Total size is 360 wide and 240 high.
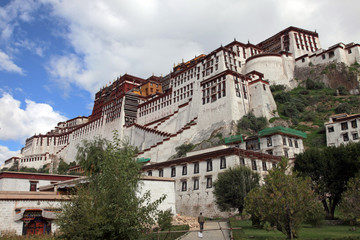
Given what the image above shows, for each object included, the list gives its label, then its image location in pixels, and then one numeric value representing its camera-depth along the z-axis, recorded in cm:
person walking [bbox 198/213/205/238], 1896
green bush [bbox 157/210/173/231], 1968
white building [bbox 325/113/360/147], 4416
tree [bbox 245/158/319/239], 1591
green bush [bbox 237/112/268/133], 5188
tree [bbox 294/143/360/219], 2667
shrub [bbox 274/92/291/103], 6349
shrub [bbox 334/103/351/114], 5412
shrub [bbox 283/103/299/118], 5803
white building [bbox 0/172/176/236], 1977
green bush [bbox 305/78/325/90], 6848
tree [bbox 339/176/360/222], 1930
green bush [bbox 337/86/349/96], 6354
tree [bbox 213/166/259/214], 2783
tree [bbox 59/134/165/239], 1259
